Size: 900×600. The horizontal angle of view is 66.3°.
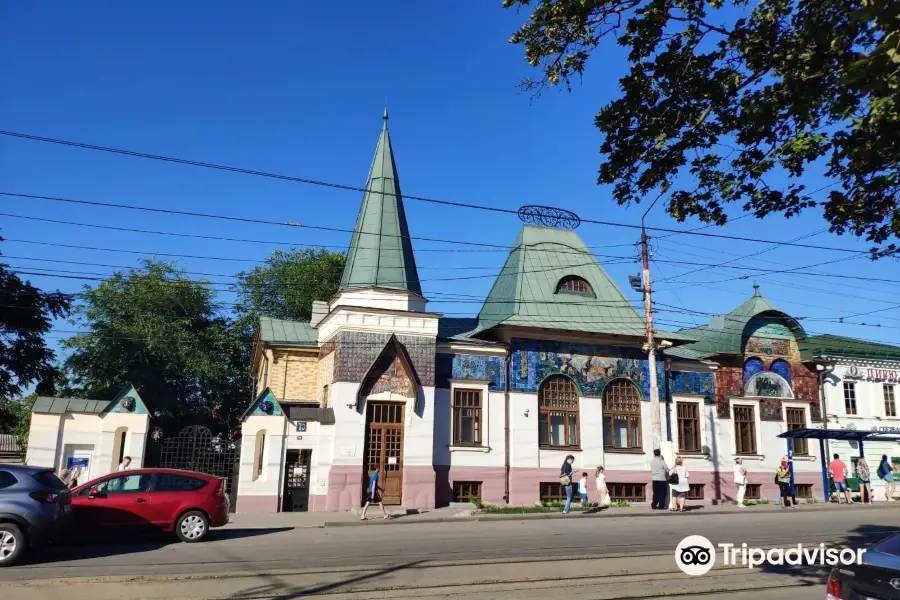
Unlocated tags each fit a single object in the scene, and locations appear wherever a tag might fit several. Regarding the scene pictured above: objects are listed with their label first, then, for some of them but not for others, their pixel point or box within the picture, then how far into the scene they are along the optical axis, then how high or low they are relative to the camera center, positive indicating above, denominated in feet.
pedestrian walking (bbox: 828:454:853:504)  83.97 -2.38
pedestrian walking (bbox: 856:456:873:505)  85.46 -2.96
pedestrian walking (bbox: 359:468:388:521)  62.66 -4.27
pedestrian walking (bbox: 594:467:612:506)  76.69 -4.54
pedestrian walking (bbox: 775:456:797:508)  82.02 -3.54
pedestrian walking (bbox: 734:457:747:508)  84.17 -3.47
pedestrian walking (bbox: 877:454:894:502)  88.02 -2.78
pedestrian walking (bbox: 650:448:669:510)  73.82 -3.14
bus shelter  81.76 +2.08
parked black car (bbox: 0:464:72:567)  35.12 -3.82
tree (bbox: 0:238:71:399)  92.53 +12.84
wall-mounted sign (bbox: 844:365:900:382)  104.78 +12.02
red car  44.24 -4.18
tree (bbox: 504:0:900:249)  25.77 +13.79
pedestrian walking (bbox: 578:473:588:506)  76.89 -4.50
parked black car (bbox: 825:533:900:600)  20.72 -3.78
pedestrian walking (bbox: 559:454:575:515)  69.87 -3.02
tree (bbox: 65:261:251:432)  115.65 +15.05
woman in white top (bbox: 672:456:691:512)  74.54 -3.75
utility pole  80.69 +11.93
